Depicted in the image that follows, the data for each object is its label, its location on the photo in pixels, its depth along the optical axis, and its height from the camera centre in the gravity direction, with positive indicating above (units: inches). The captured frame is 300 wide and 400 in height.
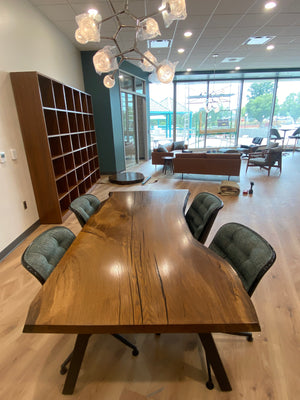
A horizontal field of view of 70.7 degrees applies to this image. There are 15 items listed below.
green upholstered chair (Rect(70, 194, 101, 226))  71.6 -26.3
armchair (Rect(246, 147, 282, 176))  226.1 -34.9
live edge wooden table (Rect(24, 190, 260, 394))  32.8 -27.8
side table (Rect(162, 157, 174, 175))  246.6 -39.4
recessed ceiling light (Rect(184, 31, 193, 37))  176.0 +76.1
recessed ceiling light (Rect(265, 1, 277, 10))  135.2 +75.1
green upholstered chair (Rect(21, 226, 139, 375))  46.0 -27.7
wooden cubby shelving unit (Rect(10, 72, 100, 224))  110.7 -4.4
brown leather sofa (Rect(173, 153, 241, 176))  203.9 -33.9
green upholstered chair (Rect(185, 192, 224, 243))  66.6 -27.9
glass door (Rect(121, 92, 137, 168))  264.1 +3.7
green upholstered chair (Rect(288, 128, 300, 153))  349.4 -14.4
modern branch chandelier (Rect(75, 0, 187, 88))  61.7 +30.6
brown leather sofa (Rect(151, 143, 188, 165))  254.9 -30.3
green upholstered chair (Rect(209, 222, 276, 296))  45.3 -28.4
